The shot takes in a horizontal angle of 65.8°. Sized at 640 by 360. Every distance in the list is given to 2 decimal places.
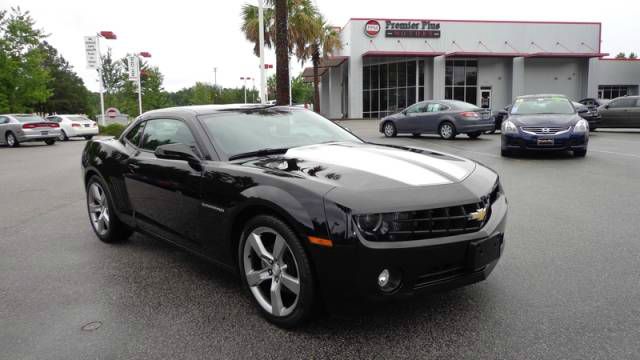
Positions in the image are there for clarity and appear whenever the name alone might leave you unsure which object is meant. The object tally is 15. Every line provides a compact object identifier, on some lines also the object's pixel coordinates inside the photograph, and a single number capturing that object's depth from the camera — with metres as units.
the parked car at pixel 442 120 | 17.20
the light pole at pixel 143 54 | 39.19
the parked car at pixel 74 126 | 26.12
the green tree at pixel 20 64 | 36.44
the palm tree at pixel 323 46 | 36.50
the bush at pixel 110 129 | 29.62
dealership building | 39.03
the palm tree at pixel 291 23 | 28.59
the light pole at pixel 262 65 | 19.97
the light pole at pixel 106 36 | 31.67
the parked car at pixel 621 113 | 19.62
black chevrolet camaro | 2.66
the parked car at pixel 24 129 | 22.22
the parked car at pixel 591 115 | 18.81
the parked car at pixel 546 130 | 11.06
